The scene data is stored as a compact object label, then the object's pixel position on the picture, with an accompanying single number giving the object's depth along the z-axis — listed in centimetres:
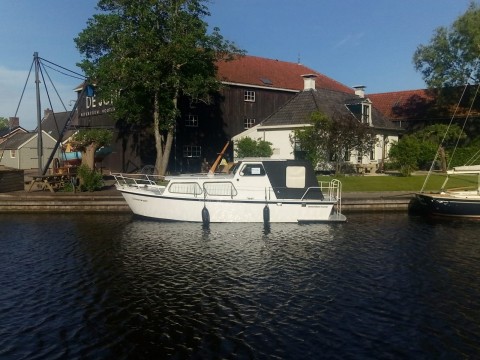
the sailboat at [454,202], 2416
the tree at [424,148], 3547
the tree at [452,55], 4212
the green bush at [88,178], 3000
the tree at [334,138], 3428
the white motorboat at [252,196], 2264
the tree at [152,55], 3195
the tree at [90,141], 3309
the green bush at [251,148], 3822
